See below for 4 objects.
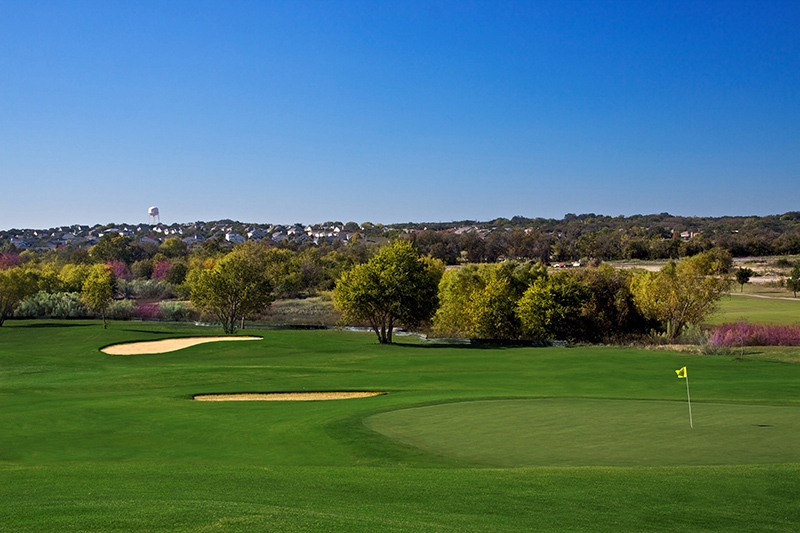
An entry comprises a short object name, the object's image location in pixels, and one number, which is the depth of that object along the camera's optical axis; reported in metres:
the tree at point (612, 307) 59.47
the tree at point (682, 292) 57.84
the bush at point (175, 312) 81.62
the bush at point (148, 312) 81.61
